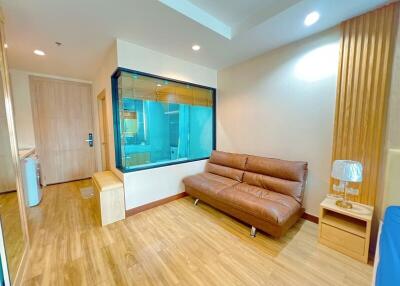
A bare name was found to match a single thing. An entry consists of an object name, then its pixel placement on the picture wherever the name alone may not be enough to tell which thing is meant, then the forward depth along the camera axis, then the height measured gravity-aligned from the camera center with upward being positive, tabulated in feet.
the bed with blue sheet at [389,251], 3.08 -2.62
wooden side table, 5.32 -3.41
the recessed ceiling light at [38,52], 8.54 +3.96
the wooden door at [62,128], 12.18 +0.06
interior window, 8.50 +0.48
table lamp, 5.46 -1.45
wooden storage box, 7.48 -3.29
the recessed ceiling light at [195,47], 8.15 +3.99
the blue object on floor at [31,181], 8.89 -2.85
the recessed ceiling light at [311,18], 5.86 +3.96
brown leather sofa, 6.36 -2.93
